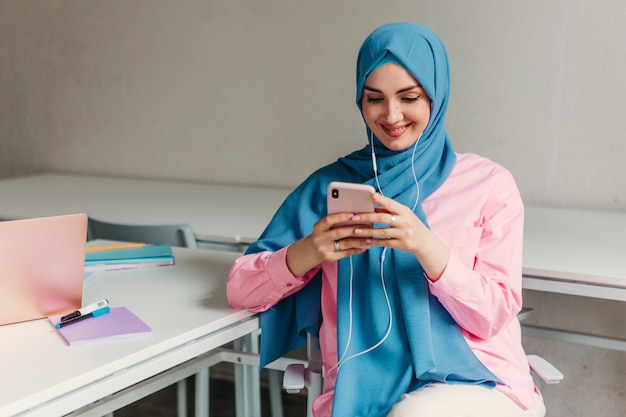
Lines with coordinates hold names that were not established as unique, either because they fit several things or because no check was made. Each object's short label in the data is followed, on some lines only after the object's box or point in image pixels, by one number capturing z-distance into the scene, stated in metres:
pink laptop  1.47
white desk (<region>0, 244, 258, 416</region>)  1.26
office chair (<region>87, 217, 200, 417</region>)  2.38
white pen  1.55
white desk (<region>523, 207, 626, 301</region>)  1.90
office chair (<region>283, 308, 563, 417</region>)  1.69
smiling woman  1.53
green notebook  1.99
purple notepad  1.46
